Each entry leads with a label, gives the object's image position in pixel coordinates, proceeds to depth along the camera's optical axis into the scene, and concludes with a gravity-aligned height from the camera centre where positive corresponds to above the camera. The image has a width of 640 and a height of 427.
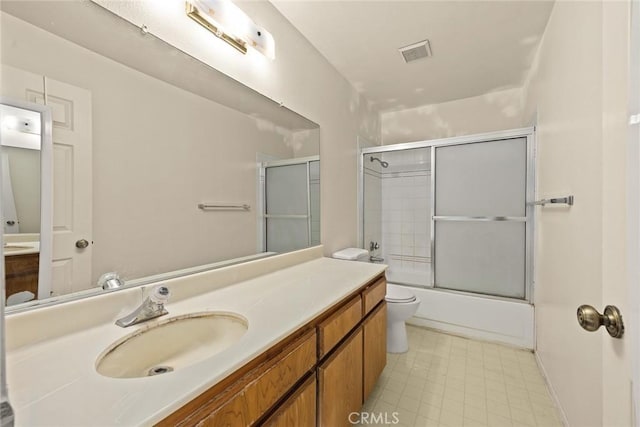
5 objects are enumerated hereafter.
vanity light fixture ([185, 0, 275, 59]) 1.16 +0.87
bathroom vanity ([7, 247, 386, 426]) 0.53 -0.36
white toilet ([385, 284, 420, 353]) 2.10 -0.80
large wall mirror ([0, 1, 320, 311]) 0.75 +0.21
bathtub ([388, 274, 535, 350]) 2.25 -0.91
